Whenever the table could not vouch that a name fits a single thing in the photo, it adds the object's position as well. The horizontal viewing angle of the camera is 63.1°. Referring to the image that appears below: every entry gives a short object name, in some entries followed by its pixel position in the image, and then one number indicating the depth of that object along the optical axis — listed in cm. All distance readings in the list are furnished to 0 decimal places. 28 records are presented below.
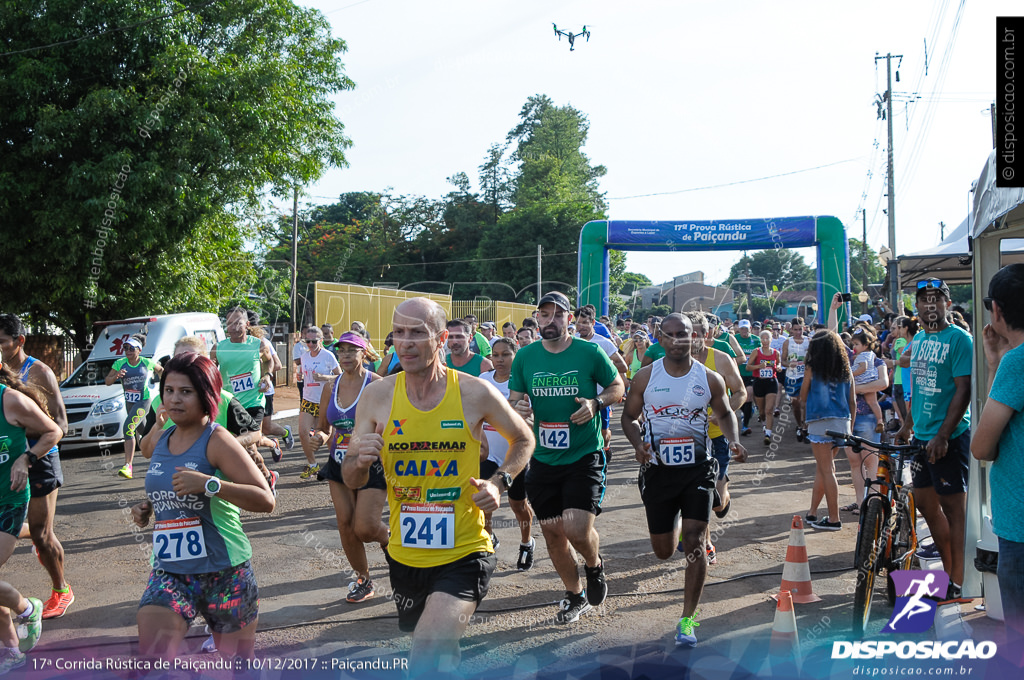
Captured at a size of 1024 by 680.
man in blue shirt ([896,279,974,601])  521
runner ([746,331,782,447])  1337
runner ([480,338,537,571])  626
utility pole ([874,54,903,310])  2409
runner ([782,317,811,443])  1335
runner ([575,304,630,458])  978
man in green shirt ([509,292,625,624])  516
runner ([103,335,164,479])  1060
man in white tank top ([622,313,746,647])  493
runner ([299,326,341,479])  1032
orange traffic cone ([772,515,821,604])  534
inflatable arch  1961
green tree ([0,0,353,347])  1513
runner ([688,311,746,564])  625
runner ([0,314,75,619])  529
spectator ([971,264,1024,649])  310
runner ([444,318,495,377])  721
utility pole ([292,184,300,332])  2898
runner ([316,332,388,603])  535
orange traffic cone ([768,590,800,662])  431
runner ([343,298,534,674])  345
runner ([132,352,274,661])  344
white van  1265
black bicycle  461
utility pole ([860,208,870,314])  4457
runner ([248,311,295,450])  1002
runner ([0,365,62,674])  428
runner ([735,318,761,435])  1478
